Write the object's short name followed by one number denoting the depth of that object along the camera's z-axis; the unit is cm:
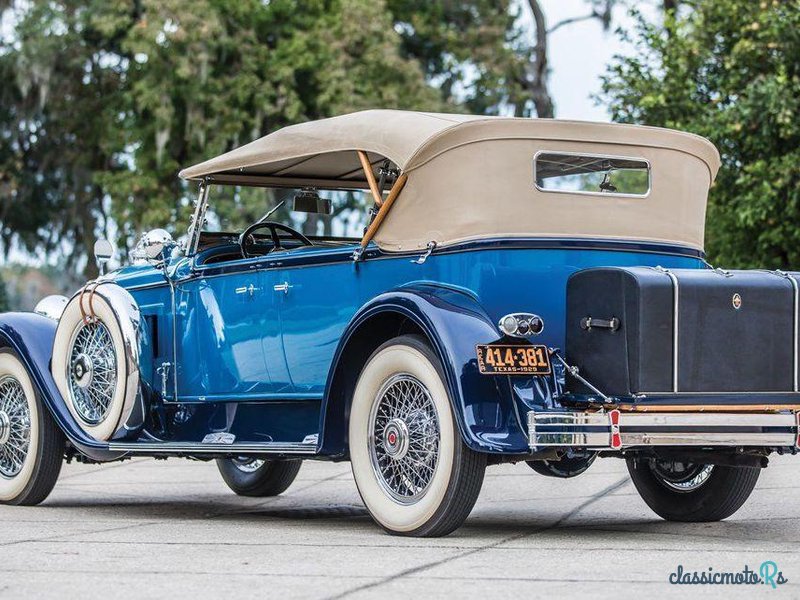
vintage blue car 1046
